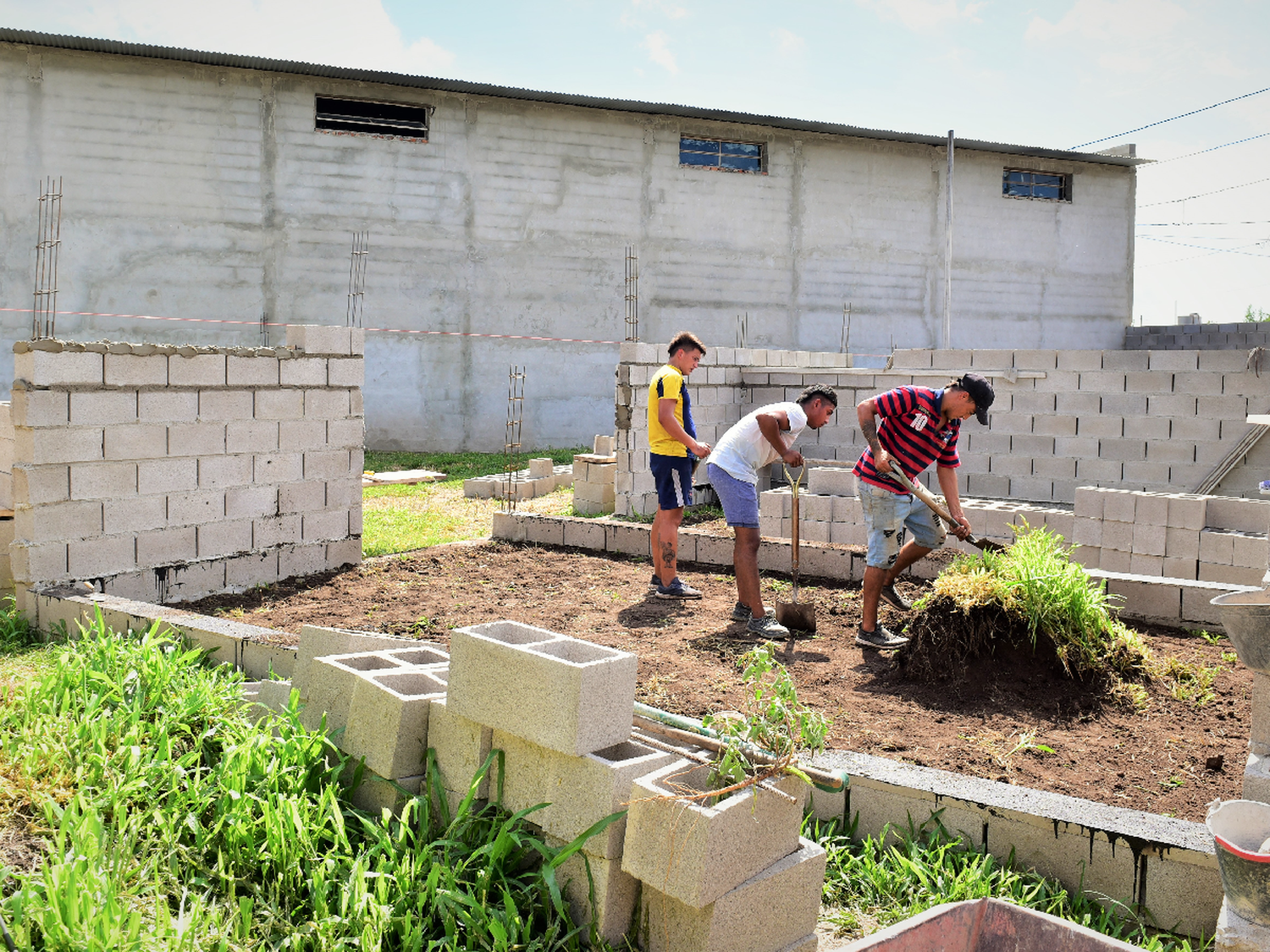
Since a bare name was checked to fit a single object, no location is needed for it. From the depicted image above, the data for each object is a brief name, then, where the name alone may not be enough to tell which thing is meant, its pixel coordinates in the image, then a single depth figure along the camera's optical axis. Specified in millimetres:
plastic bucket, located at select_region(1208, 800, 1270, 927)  2324
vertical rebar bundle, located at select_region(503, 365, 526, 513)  10254
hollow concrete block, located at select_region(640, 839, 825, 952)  2518
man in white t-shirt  5926
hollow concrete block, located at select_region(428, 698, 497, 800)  3043
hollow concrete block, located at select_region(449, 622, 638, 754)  2736
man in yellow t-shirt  6754
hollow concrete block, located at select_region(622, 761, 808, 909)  2428
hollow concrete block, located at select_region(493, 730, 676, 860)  2672
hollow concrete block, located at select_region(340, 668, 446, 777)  3143
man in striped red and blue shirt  5582
